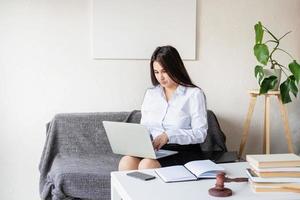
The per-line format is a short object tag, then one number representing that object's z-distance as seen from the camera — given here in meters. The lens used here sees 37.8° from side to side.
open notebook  1.84
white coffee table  1.65
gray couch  2.45
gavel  1.64
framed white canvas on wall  3.08
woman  2.50
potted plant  3.01
